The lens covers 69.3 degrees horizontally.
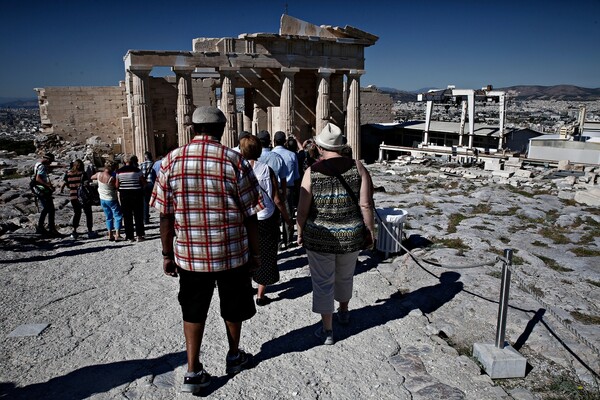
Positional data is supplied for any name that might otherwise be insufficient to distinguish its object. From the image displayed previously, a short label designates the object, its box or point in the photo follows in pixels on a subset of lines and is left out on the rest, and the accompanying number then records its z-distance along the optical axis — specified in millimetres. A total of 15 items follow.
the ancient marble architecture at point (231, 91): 19672
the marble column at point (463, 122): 32191
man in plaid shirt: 3258
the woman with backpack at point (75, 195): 8438
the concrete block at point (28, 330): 4383
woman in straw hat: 4059
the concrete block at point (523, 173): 18109
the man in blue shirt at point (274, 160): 6023
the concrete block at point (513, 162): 20966
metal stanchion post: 3690
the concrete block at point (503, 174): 18141
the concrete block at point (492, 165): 21022
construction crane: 31641
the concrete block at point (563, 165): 20214
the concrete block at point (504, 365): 3686
